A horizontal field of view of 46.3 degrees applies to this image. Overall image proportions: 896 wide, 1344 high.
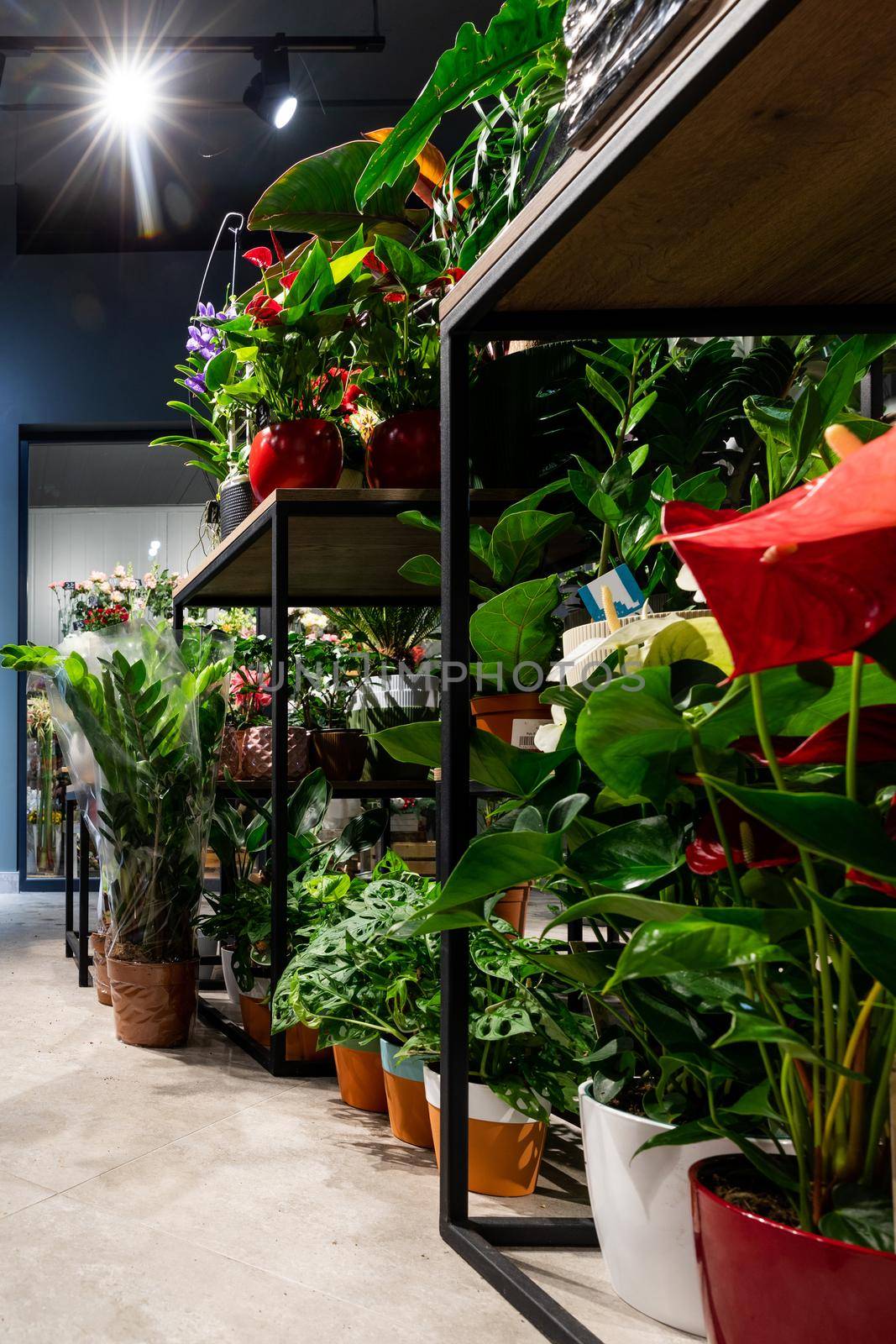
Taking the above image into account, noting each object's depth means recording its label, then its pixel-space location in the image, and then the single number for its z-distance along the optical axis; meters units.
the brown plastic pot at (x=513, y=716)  1.37
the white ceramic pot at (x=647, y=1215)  0.92
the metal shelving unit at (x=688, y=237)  0.67
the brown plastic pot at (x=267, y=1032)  1.91
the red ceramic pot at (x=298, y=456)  1.88
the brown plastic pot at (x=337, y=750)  2.30
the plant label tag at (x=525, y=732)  1.37
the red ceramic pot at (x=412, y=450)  1.79
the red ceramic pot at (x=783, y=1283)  0.62
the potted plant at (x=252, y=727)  2.27
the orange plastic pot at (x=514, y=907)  2.54
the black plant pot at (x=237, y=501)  2.18
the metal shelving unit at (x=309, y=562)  1.76
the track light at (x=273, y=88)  4.16
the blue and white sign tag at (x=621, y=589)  1.15
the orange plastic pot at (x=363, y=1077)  1.65
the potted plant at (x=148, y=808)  2.01
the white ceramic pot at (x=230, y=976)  2.30
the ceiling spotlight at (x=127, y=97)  4.44
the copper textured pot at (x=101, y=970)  2.38
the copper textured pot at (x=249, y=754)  2.40
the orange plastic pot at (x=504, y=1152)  1.27
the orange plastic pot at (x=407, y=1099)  1.47
